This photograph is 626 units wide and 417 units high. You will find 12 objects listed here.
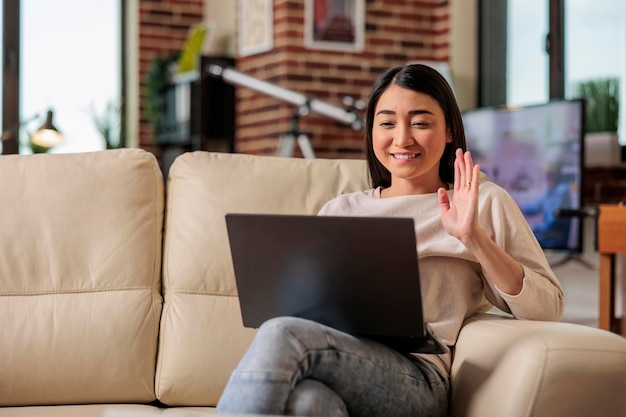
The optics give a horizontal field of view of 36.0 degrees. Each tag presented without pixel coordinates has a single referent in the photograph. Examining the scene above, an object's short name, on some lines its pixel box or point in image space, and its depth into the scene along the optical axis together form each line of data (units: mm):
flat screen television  4023
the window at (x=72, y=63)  6551
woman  1675
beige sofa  2242
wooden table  3057
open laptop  1684
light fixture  3366
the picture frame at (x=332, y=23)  5281
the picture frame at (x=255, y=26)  5387
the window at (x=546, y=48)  4540
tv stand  4402
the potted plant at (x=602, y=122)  4367
